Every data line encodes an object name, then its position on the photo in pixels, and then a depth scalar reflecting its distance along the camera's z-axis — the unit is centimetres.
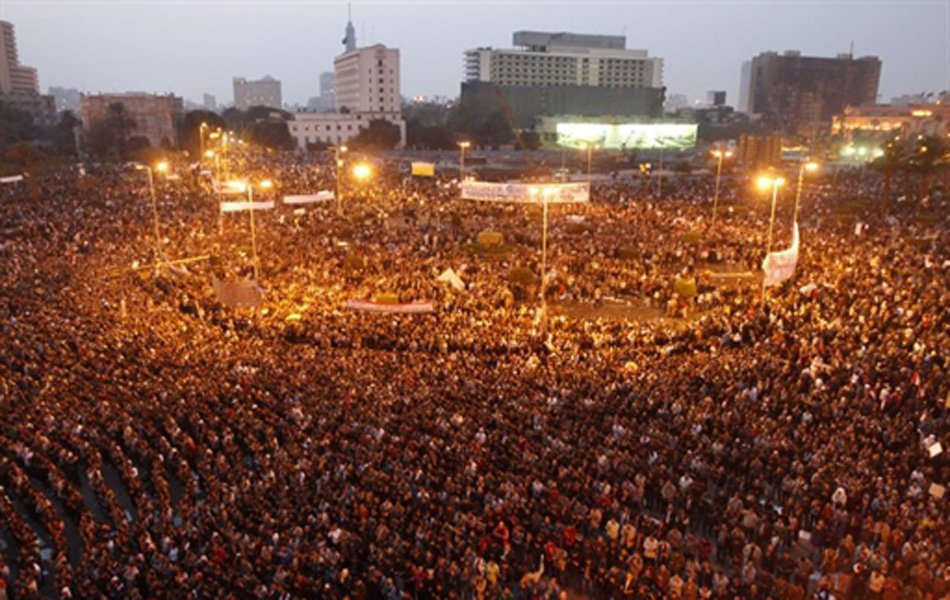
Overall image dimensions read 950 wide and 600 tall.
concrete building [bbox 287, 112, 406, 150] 12312
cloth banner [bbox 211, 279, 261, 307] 2706
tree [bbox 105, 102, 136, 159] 10456
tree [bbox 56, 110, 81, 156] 10194
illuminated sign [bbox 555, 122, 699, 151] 12888
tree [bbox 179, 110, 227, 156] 10550
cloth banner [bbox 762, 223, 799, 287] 2633
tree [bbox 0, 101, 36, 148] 10712
